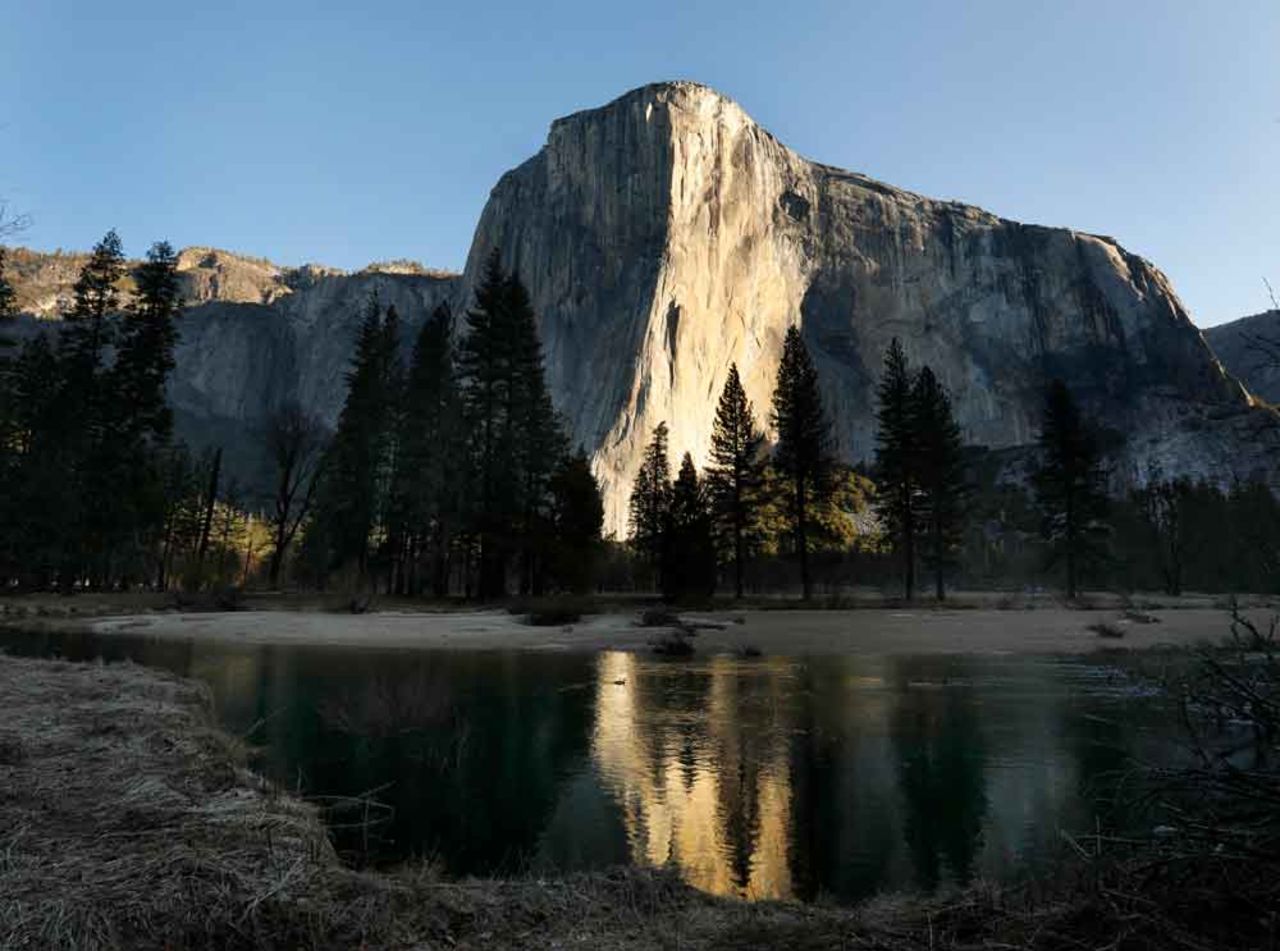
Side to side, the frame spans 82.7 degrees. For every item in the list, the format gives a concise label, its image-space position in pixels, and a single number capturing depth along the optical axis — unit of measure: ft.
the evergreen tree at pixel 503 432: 133.28
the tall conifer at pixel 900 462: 165.78
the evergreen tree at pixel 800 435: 165.27
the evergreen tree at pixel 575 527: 138.92
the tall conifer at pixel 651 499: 205.16
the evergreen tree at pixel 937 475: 167.63
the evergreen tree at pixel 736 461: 170.50
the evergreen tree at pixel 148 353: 136.77
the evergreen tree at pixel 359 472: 146.72
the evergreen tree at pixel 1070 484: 171.83
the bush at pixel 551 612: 98.84
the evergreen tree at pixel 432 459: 130.82
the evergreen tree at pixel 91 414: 132.05
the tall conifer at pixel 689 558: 144.15
